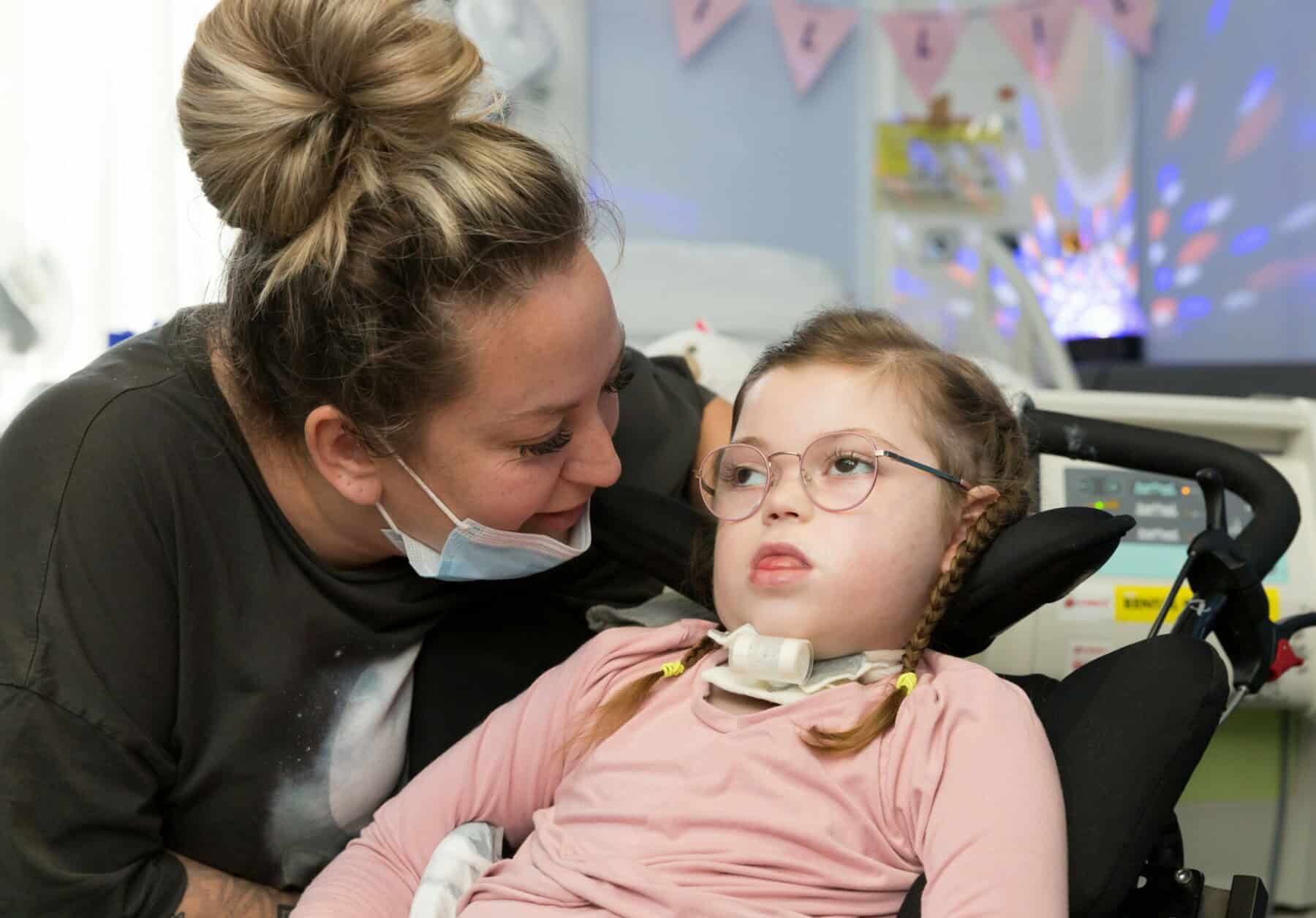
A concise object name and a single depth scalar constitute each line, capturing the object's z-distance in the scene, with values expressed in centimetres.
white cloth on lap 105
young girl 96
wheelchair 91
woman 107
